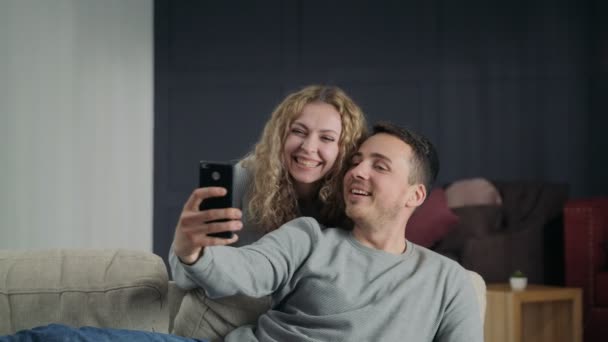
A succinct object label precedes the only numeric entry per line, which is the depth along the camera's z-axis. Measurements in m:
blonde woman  2.25
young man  1.85
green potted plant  3.97
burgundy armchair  4.32
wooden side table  3.77
